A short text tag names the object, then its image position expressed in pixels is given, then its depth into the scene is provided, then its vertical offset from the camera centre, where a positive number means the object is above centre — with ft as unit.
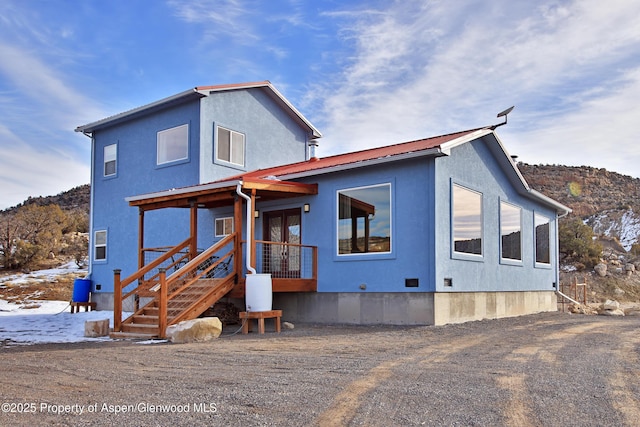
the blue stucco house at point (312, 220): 38.34 +2.47
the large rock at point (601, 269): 95.14 -2.71
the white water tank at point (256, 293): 36.81 -2.61
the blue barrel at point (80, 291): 59.67 -4.08
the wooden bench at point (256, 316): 36.14 -4.02
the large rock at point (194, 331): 30.96 -4.24
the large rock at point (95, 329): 35.06 -4.65
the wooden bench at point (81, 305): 58.41 -5.52
